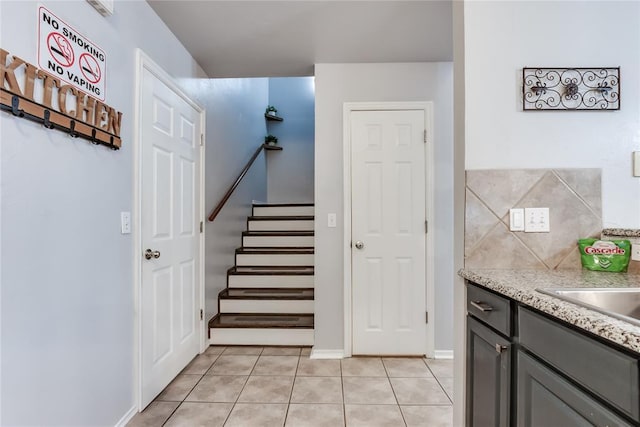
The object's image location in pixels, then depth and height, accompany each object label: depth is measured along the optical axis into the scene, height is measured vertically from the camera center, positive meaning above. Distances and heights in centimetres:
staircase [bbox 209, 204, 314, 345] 298 -76
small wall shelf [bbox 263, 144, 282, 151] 525 +103
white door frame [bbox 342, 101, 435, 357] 278 +7
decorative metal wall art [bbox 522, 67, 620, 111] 151 +56
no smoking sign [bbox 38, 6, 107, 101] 129 +66
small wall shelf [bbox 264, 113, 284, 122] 528 +150
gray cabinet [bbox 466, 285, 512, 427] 117 -55
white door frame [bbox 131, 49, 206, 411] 191 -5
